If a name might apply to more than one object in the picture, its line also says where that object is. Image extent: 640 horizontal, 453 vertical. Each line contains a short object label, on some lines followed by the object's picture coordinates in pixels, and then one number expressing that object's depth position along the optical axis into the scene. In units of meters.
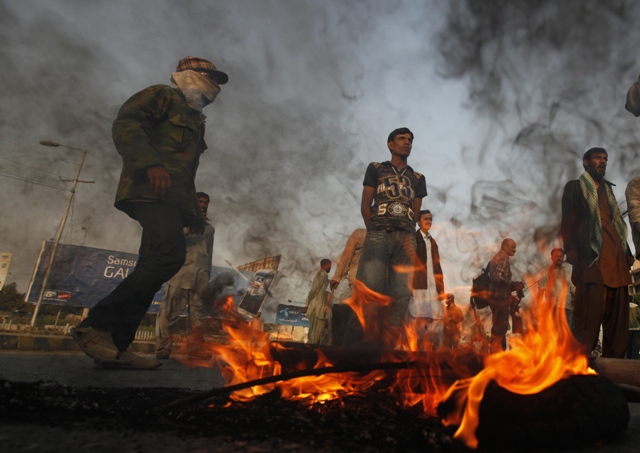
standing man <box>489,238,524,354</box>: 7.23
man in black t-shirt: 4.50
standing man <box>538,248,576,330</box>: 6.73
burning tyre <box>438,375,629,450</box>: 1.55
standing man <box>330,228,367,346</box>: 8.49
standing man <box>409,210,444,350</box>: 5.66
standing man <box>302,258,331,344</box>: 9.27
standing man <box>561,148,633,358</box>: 4.36
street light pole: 15.39
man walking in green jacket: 3.34
